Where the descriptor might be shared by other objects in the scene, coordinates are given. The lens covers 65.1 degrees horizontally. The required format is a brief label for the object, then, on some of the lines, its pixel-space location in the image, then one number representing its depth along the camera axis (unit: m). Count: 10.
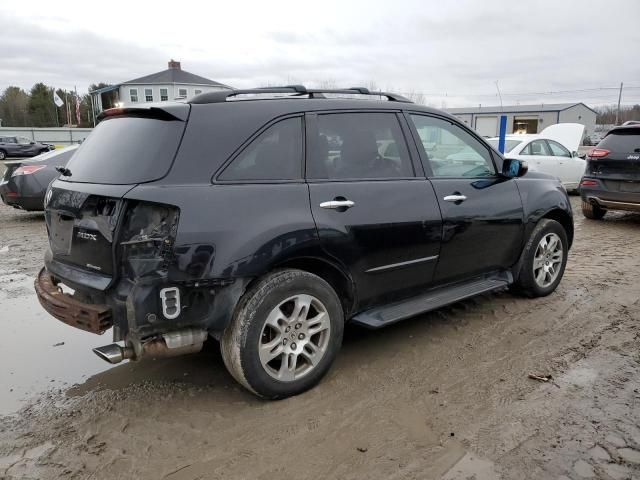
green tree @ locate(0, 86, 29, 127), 71.44
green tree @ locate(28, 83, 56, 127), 72.56
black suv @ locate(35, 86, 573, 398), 2.76
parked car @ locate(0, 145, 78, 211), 8.56
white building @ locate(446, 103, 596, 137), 53.25
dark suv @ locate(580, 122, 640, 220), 8.20
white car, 11.42
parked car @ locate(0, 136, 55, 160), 31.97
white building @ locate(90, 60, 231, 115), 52.69
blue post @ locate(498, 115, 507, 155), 10.45
